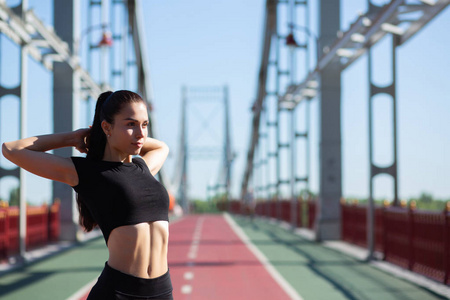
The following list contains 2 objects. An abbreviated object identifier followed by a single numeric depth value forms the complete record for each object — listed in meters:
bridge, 8.47
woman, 2.16
